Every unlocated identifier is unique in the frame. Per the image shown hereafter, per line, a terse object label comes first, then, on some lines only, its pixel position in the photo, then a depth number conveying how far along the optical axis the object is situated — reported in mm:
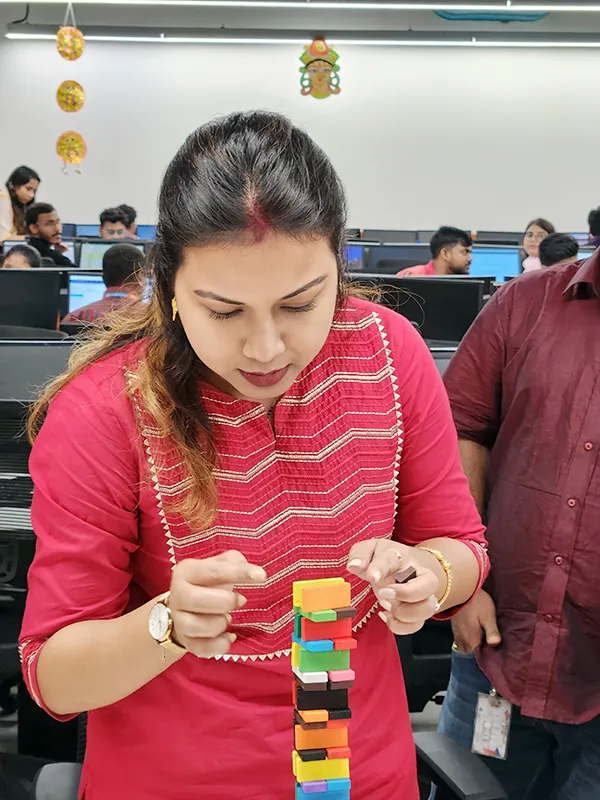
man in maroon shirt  1288
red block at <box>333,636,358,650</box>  739
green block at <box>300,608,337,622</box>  721
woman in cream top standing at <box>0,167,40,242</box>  5941
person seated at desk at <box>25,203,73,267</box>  5672
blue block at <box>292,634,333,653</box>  731
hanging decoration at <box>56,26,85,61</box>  8094
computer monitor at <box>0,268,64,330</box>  3889
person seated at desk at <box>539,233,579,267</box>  4344
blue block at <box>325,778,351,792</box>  764
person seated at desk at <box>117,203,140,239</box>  7277
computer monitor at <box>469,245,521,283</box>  6734
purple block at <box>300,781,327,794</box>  756
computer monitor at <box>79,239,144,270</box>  6484
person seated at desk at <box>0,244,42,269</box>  4602
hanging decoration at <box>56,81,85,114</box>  8922
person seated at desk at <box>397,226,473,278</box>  5266
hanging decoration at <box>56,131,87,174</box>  9453
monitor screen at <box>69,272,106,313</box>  4695
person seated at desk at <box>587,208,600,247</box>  3747
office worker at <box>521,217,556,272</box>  6828
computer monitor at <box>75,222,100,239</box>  9434
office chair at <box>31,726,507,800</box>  1075
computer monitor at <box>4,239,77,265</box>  5575
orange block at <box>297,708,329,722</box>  748
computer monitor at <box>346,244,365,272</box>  6414
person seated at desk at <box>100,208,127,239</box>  7086
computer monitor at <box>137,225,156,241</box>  9070
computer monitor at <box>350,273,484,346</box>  3506
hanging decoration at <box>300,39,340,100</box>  8828
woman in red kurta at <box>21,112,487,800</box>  876
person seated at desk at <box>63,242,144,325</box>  3580
